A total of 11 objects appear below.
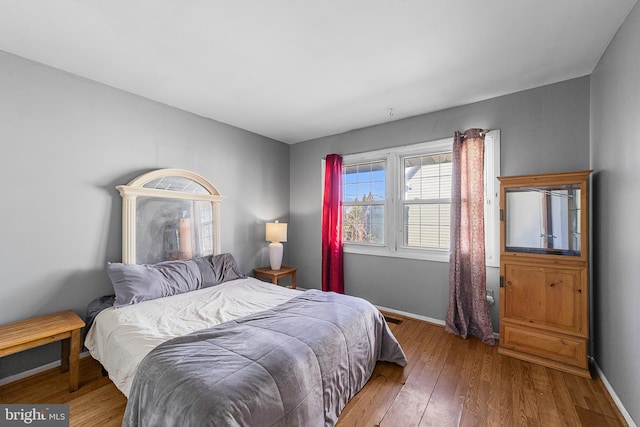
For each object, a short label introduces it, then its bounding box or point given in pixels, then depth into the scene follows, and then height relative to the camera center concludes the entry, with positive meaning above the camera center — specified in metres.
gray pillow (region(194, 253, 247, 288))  2.93 -0.64
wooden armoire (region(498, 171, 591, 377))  2.15 -0.47
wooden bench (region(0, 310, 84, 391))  1.74 -0.83
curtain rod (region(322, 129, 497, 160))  2.81 +0.88
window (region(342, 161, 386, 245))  3.71 +0.18
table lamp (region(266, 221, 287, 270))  3.79 -0.36
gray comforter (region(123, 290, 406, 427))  1.18 -0.81
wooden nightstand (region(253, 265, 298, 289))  3.58 -0.82
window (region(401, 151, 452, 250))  3.21 +0.18
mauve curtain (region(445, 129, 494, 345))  2.73 -0.31
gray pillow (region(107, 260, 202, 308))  2.31 -0.62
